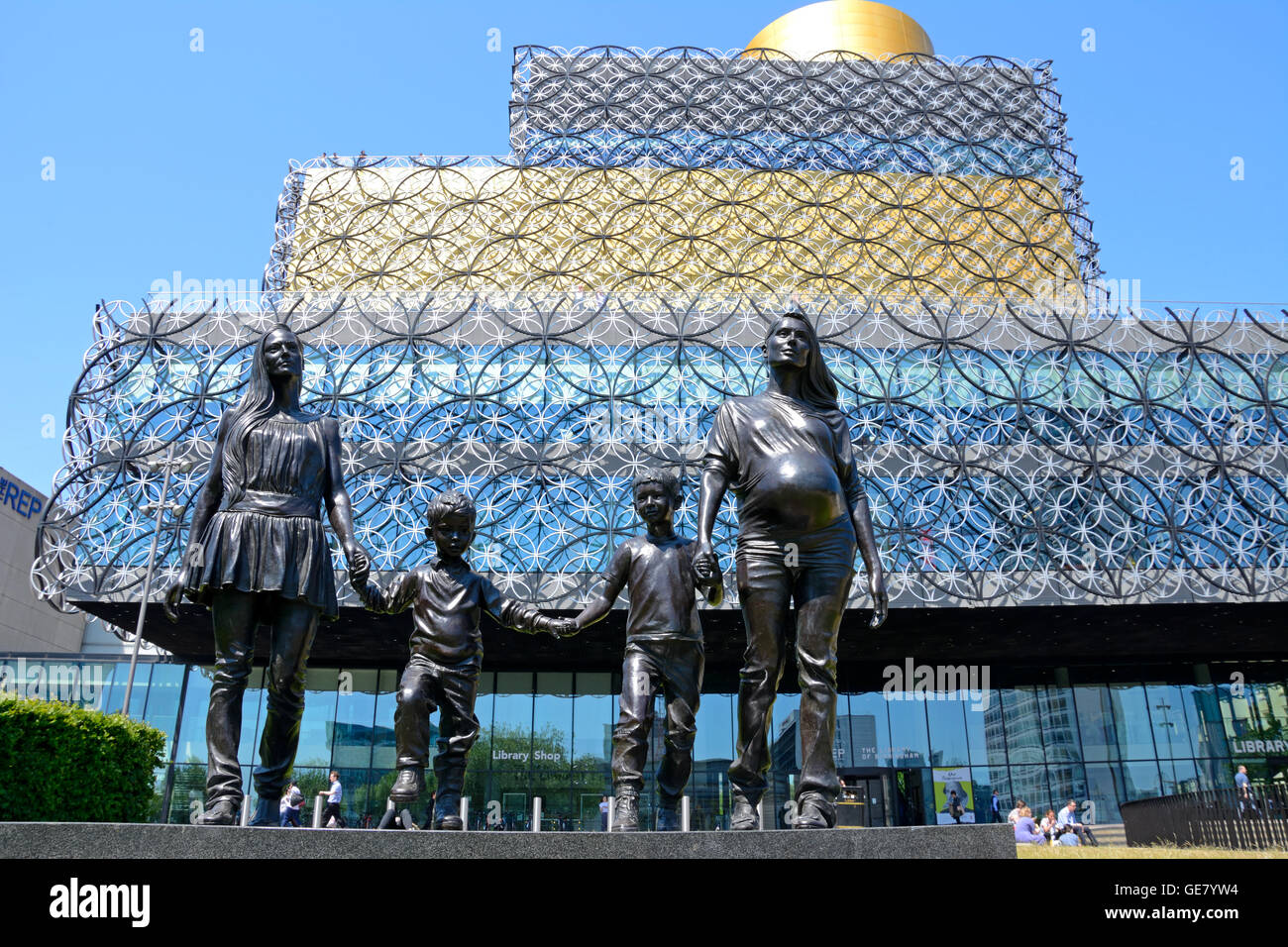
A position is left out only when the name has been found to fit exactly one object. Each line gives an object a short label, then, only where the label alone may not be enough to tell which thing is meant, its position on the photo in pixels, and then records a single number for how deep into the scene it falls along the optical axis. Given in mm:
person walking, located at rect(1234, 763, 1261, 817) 12164
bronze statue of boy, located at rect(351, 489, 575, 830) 5672
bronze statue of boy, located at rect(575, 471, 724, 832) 5545
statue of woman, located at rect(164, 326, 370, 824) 5090
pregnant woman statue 5102
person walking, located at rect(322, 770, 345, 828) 17688
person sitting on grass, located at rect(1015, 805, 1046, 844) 16391
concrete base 3734
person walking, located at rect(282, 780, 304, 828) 18994
